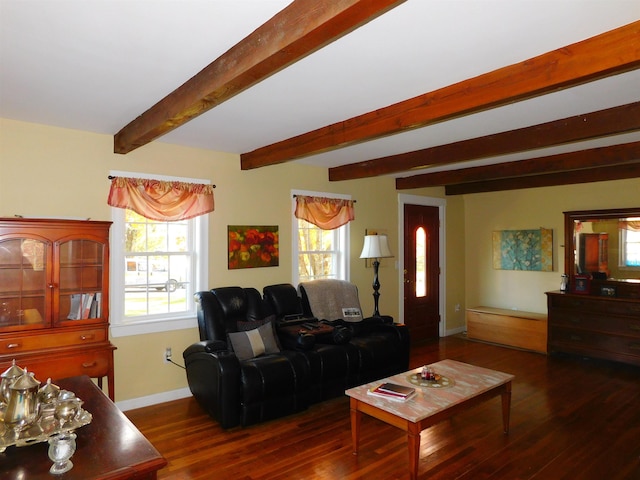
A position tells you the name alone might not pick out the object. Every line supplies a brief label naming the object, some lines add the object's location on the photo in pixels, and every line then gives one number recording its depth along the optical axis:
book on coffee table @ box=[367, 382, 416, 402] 2.80
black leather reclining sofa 3.27
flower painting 4.42
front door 6.23
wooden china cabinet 3.02
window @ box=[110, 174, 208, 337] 3.80
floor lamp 5.17
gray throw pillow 3.60
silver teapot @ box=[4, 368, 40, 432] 1.60
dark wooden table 1.41
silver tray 1.53
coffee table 2.53
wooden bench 5.56
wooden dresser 4.82
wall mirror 5.07
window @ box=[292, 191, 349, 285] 5.02
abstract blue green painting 6.00
